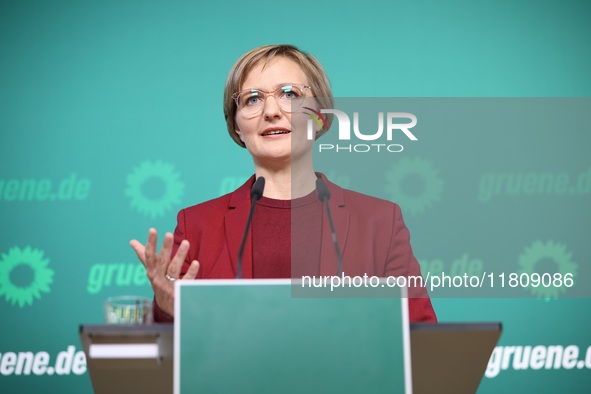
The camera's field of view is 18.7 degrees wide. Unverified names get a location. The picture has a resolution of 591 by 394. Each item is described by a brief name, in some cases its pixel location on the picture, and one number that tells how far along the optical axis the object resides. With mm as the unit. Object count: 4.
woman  2746
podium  2322
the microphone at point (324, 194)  2477
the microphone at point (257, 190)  2577
